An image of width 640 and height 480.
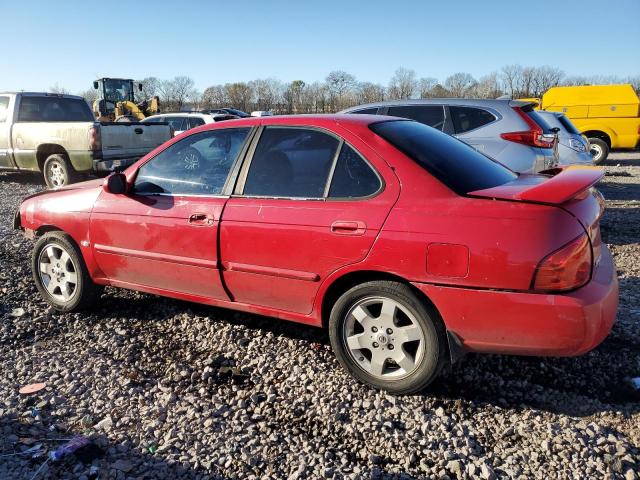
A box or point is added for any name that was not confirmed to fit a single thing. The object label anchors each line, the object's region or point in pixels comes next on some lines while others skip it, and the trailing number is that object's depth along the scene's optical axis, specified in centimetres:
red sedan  256
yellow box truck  1570
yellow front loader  2573
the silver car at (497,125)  694
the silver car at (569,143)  924
